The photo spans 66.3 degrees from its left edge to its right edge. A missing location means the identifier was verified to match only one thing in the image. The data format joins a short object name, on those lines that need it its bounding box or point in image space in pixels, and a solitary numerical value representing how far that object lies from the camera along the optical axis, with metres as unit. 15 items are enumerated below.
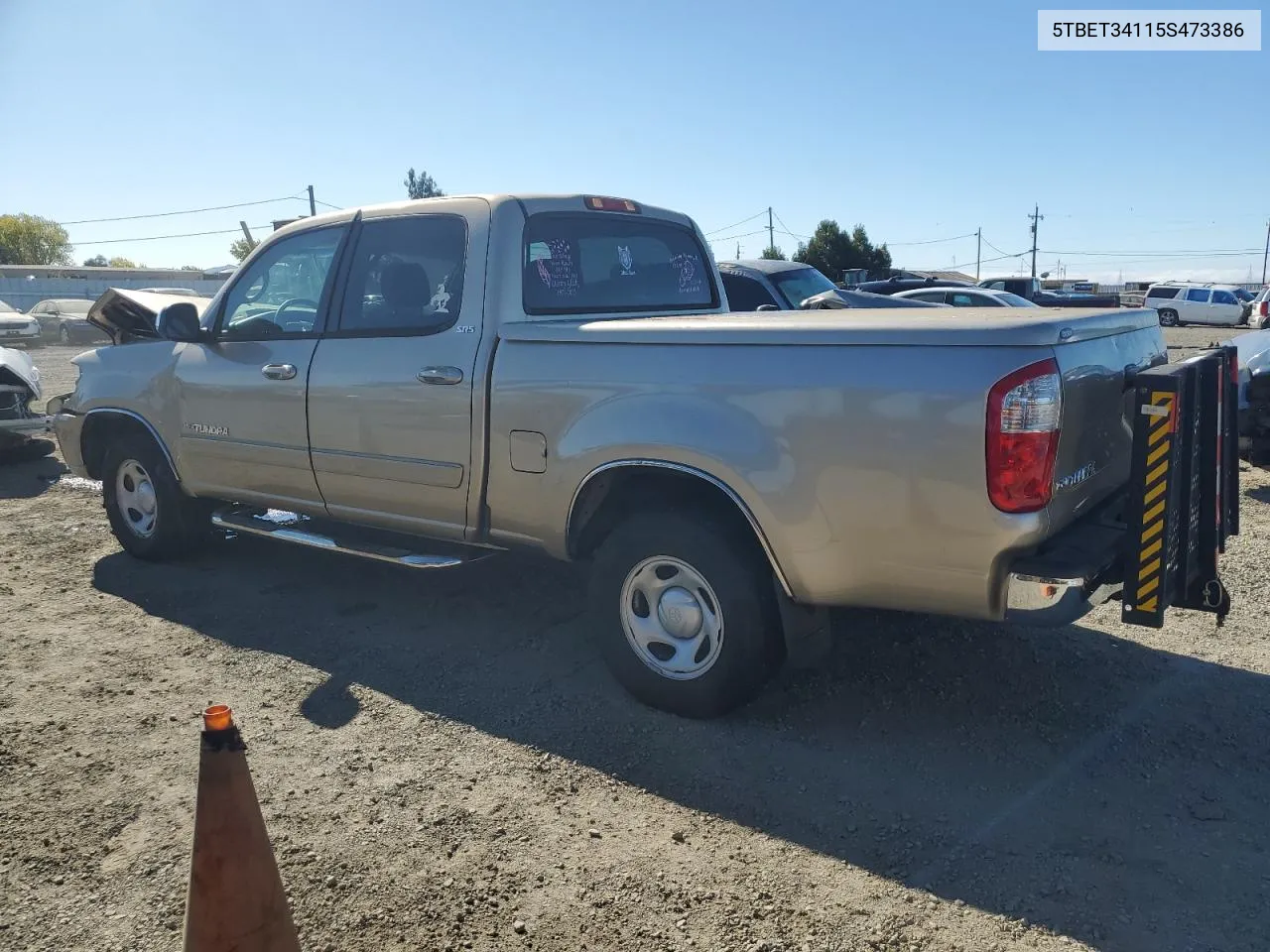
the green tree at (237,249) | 77.99
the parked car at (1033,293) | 28.80
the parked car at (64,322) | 32.31
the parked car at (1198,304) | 37.25
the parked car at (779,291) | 11.23
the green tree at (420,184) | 57.66
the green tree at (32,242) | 81.38
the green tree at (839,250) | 52.59
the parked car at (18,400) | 9.12
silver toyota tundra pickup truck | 2.99
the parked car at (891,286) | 23.31
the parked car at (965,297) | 17.32
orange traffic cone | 2.17
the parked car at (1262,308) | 16.59
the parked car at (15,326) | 19.80
